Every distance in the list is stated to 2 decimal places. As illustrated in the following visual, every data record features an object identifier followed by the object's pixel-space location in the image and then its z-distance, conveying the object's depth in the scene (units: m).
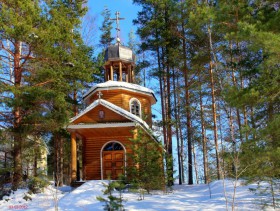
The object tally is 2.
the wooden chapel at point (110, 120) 16.61
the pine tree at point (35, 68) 14.24
